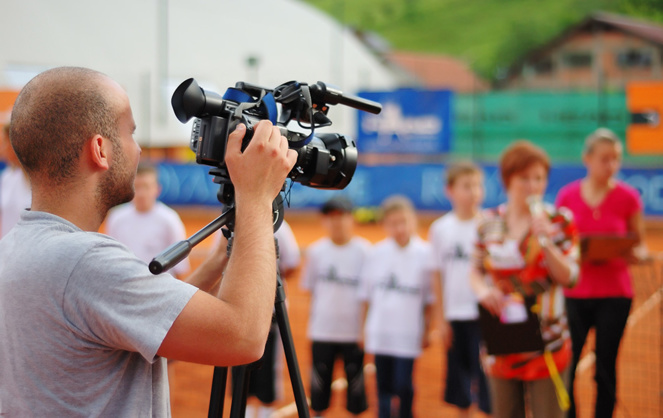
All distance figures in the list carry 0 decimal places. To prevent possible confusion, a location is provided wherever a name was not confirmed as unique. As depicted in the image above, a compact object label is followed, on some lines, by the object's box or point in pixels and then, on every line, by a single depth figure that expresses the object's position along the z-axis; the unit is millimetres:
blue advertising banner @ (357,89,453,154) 19000
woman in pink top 4602
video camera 1817
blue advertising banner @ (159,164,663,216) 16438
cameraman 1543
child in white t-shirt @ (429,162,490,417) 4953
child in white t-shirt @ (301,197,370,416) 5016
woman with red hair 3580
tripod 1937
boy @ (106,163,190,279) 5406
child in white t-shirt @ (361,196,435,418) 4871
